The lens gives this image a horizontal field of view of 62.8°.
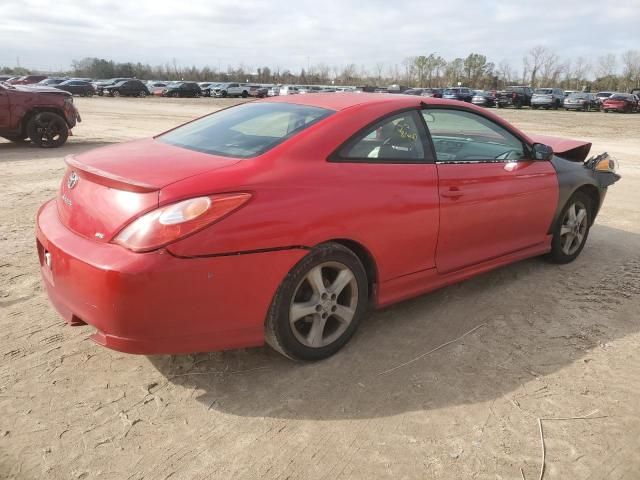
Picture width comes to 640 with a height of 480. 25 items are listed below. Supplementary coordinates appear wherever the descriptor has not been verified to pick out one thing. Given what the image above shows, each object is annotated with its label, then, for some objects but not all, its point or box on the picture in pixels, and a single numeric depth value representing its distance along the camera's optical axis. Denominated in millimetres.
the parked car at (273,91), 48959
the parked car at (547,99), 39844
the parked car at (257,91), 51053
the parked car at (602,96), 40003
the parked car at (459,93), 41438
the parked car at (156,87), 50312
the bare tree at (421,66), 99562
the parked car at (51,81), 42594
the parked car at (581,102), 38969
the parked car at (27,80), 41056
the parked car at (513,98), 40438
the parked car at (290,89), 39000
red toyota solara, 2414
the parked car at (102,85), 46812
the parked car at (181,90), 48594
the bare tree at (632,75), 72500
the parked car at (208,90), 51438
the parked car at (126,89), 46188
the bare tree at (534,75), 93012
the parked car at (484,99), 39250
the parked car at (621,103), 37419
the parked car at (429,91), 40206
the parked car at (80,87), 43331
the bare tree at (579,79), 84162
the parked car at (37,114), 10797
